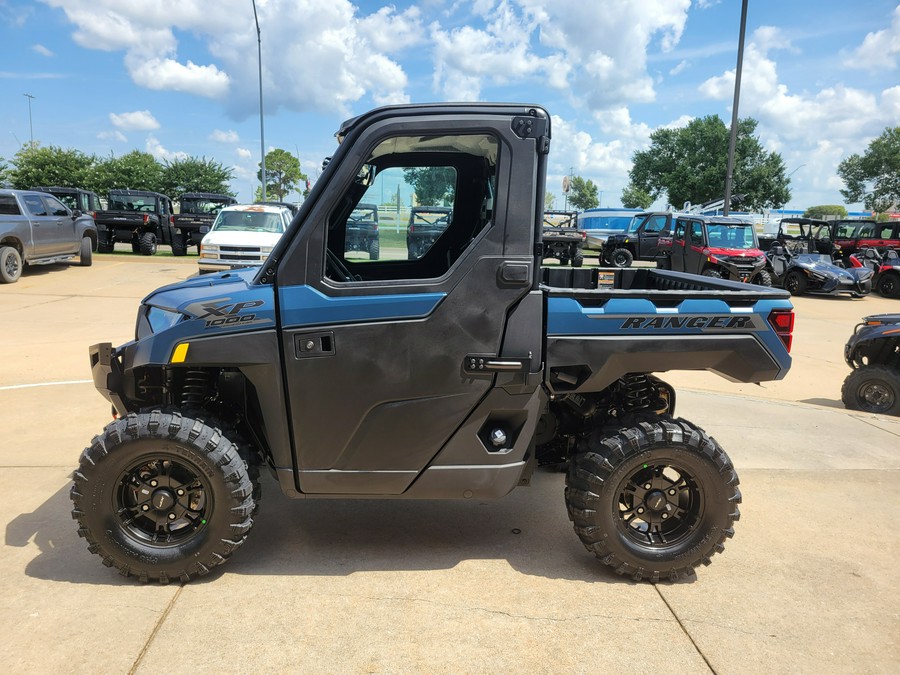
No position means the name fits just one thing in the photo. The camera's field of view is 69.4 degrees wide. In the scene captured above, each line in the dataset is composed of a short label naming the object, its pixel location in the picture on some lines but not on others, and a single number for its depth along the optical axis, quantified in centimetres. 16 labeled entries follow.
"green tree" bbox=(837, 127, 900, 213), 6819
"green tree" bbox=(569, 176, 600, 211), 11300
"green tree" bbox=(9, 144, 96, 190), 3988
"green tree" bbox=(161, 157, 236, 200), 4338
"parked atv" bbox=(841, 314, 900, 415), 692
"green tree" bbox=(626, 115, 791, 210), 5944
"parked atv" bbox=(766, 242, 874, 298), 1742
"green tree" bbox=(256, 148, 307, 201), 7488
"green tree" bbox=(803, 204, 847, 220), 7946
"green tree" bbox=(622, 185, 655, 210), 7412
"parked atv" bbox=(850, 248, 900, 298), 1873
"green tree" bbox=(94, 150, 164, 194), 4150
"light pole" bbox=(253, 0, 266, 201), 2773
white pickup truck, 1407
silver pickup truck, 1463
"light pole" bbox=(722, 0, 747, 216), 1747
